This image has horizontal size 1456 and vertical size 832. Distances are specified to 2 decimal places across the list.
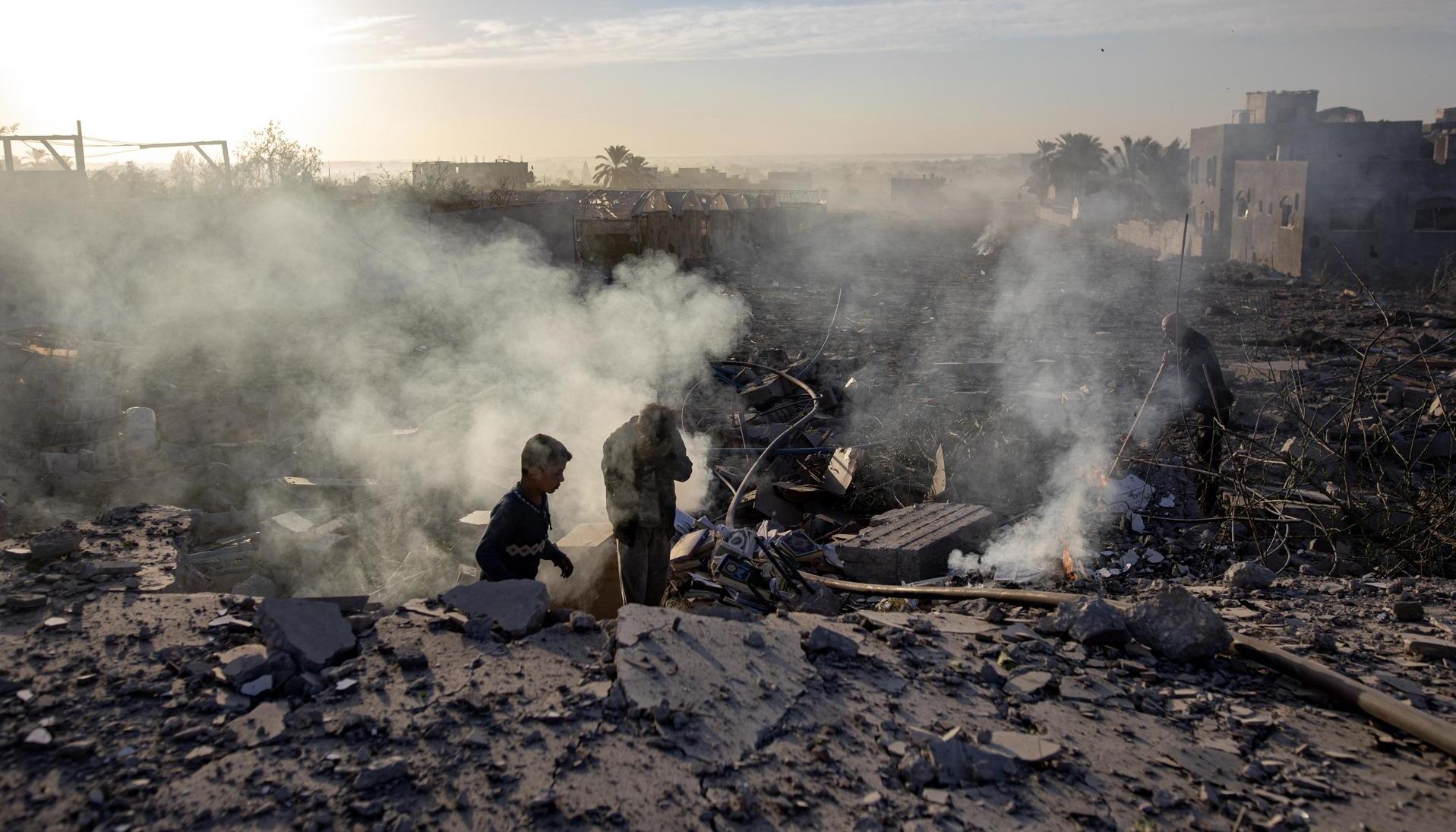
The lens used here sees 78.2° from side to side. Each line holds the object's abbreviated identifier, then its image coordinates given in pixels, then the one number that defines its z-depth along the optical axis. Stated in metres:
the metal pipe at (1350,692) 2.90
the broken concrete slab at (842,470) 7.25
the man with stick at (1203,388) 6.72
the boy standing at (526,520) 4.01
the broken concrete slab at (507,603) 3.60
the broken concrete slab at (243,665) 3.14
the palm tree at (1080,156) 49.53
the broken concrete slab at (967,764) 2.79
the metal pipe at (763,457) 6.61
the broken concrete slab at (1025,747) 2.87
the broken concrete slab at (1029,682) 3.32
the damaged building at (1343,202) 24.20
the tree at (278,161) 18.50
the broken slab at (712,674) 2.99
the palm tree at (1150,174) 45.47
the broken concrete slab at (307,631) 3.27
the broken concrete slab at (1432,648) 3.52
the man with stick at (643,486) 4.57
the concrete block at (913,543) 5.64
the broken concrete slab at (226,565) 5.80
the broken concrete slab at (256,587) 5.68
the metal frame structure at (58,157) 10.51
